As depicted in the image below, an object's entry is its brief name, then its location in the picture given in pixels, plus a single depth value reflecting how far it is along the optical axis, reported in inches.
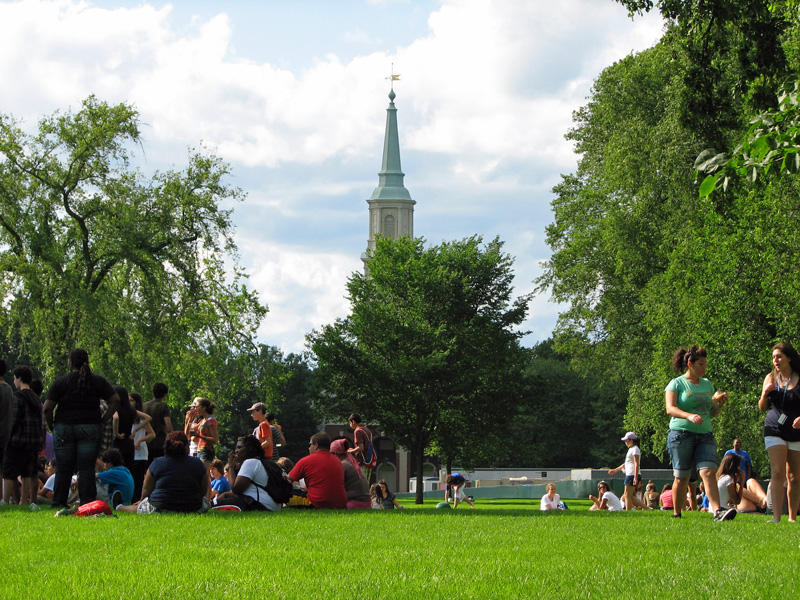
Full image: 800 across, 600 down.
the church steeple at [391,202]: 4987.7
